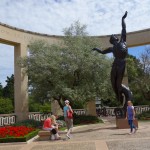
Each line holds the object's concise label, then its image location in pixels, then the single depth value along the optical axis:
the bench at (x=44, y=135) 8.16
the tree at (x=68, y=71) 13.13
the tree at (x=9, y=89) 31.43
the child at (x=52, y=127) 7.98
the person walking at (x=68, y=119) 8.14
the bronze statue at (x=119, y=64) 9.65
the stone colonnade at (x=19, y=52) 14.98
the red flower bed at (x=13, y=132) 8.16
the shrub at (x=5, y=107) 20.30
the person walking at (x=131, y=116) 8.18
